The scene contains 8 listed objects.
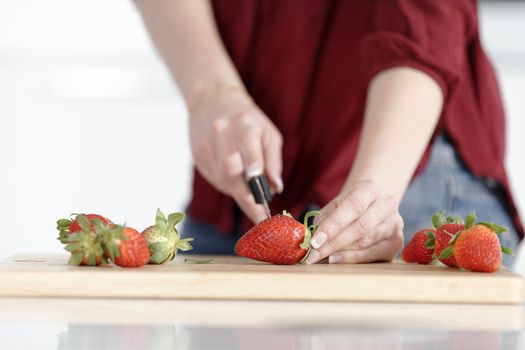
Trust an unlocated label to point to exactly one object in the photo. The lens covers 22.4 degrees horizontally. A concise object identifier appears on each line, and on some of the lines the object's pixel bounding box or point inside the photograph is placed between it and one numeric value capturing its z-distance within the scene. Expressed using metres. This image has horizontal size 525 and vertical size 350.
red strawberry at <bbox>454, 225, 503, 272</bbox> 0.96
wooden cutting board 0.92
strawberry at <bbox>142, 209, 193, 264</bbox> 0.99
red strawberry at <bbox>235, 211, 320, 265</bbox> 0.99
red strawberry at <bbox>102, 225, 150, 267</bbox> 0.94
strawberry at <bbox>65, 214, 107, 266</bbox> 0.94
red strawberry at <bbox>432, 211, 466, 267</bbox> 0.99
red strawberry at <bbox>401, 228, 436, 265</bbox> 1.03
